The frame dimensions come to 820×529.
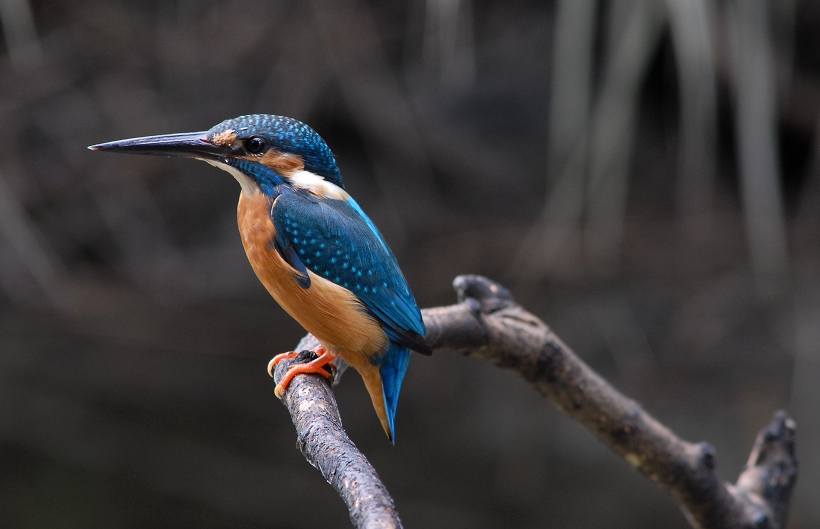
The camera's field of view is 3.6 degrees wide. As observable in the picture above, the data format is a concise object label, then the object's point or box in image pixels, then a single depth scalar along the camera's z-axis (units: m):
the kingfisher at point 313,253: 4.20
